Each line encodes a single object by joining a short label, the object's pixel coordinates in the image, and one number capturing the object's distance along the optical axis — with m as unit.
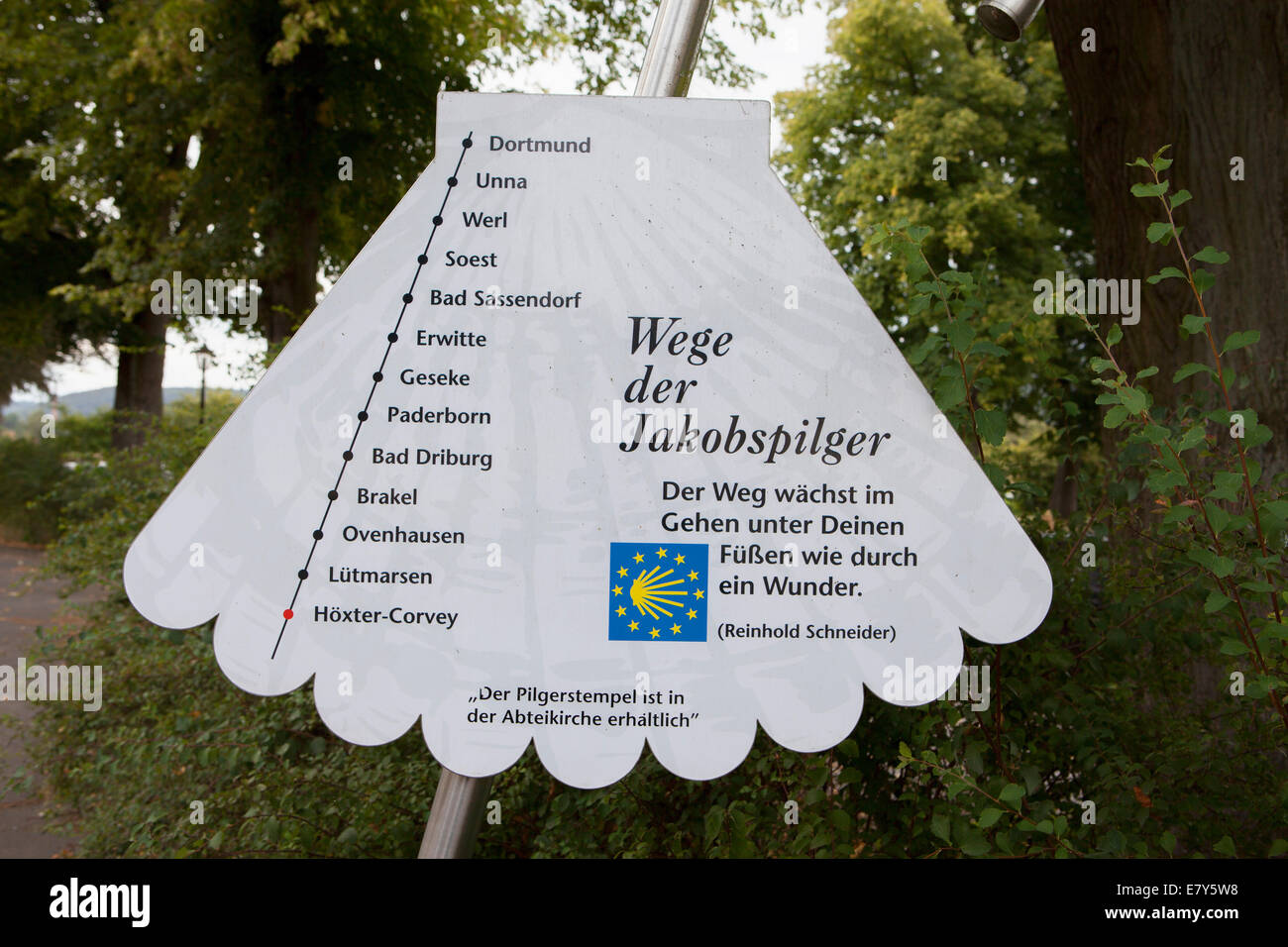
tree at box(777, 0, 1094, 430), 18.80
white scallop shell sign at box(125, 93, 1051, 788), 2.73
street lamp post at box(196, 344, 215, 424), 7.32
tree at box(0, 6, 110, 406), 14.42
